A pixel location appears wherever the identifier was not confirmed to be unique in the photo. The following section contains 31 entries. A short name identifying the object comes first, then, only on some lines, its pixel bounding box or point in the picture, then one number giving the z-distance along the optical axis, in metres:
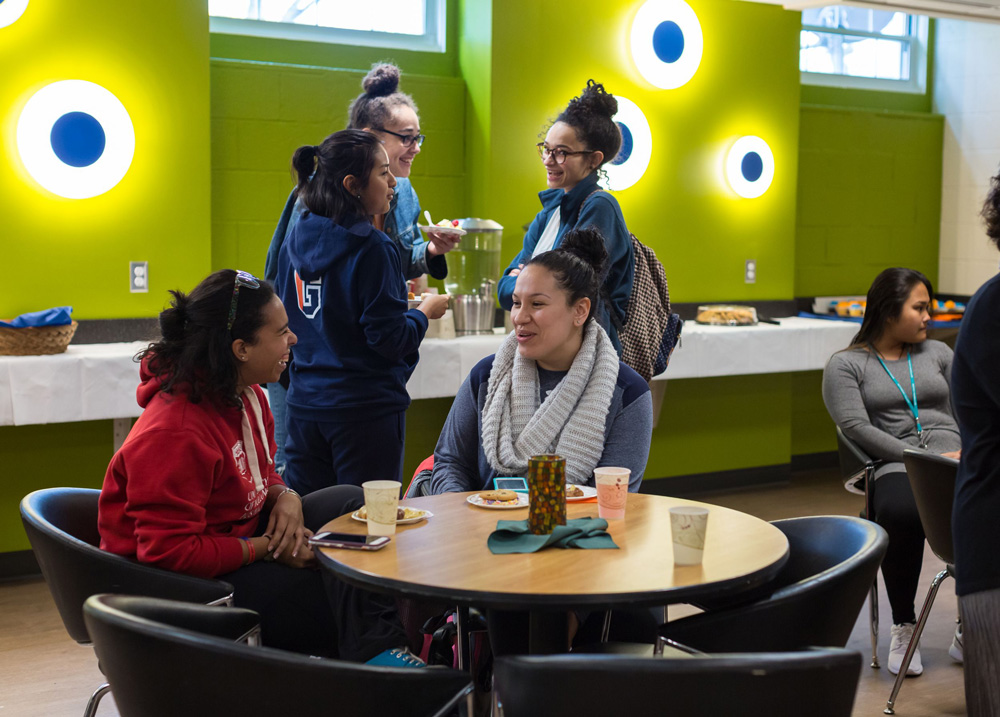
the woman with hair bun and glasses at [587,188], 3.06
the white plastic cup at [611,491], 1.93
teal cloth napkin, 1.75
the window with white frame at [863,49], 5.77
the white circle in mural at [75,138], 3.66
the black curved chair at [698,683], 1.27
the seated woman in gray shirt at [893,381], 3.27
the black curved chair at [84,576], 1.82
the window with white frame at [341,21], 4.33
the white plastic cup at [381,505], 1.84
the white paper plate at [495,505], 2.06
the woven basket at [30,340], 3.45
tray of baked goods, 4.88
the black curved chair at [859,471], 3.11
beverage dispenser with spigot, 4.07
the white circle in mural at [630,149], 4.80
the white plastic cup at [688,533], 1.64
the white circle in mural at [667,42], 4.81
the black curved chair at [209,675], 1.34
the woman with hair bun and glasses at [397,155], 3.41
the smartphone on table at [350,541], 1.77
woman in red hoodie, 1.87
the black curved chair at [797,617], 1.72
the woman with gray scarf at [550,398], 2.34
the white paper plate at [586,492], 2.11
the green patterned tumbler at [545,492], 1.80
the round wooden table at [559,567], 1.53
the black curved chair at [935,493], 2.45
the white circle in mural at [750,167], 5.11
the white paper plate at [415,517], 1.94
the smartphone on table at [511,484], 2.21
